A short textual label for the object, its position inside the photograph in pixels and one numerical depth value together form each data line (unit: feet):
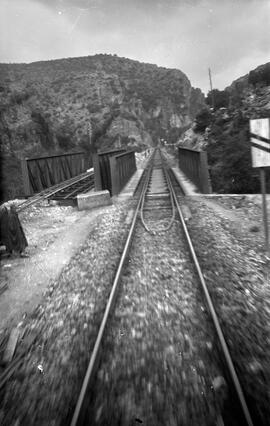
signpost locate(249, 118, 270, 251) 16.62
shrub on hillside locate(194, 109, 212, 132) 109.60
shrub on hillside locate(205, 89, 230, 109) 140.26
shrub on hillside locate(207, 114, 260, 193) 39.27
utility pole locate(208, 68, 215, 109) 182.91
